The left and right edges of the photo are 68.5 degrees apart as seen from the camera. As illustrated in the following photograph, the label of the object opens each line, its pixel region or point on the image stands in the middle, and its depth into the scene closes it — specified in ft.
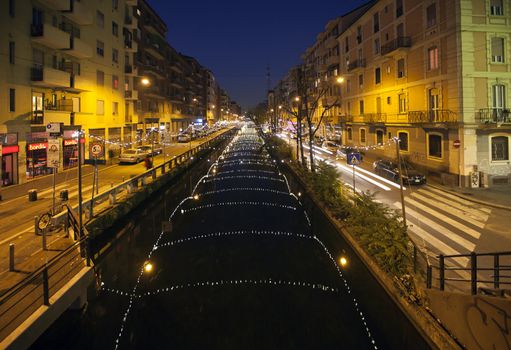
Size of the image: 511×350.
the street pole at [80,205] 39.70
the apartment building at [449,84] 78.54
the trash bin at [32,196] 63.93
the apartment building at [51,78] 78.38
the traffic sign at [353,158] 59.62
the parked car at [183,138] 227.40
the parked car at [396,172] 80.53
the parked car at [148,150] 135.03
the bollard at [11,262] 31.92
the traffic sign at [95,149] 51.90
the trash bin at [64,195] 61.18
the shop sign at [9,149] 75.87
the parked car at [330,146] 164.58
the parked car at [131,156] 117.70
